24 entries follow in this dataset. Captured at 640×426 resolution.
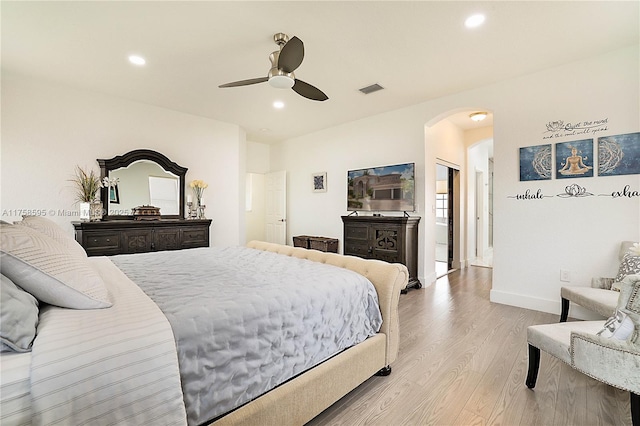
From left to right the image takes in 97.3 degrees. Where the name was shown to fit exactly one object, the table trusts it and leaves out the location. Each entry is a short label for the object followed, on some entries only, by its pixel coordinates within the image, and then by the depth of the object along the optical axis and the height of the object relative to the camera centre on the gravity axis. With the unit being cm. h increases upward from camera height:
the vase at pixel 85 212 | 364 -1
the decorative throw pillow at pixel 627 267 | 239 -51
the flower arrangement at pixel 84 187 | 372 +32
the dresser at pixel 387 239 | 409 -45
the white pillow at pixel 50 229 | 153 -10
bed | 81 -53
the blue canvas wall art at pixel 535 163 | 318 +54
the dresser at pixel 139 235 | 346 -33
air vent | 363 +160
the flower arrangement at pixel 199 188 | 461 +38
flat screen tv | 432 +35
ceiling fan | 218 +121
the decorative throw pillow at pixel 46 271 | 97 -22
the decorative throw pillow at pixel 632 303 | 129 -44
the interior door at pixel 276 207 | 640 +8
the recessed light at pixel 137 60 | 293 +160
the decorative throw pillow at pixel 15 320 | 84 -34
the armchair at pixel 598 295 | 222 -74
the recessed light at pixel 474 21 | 229 +157
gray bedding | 112 -53
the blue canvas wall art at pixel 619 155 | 272 +54
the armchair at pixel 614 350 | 131 -72
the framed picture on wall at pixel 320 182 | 560 +57
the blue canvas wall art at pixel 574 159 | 295 +54
